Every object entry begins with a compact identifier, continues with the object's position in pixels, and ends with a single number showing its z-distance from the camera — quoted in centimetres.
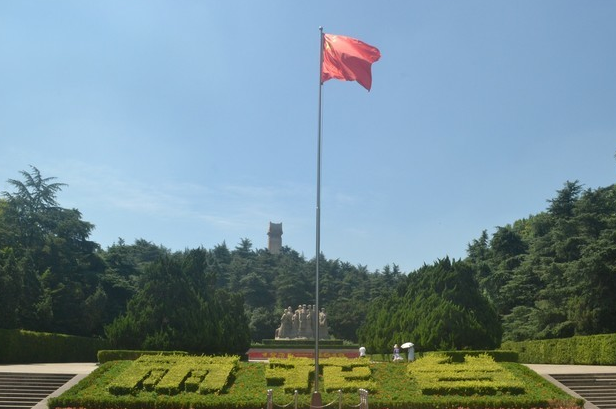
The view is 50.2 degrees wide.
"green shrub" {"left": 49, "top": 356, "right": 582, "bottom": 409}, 2077
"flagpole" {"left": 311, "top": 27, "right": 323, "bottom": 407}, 1702
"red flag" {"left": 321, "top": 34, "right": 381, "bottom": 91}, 1888
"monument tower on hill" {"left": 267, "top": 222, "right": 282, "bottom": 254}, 13338
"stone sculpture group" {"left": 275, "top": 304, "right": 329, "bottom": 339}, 5675
